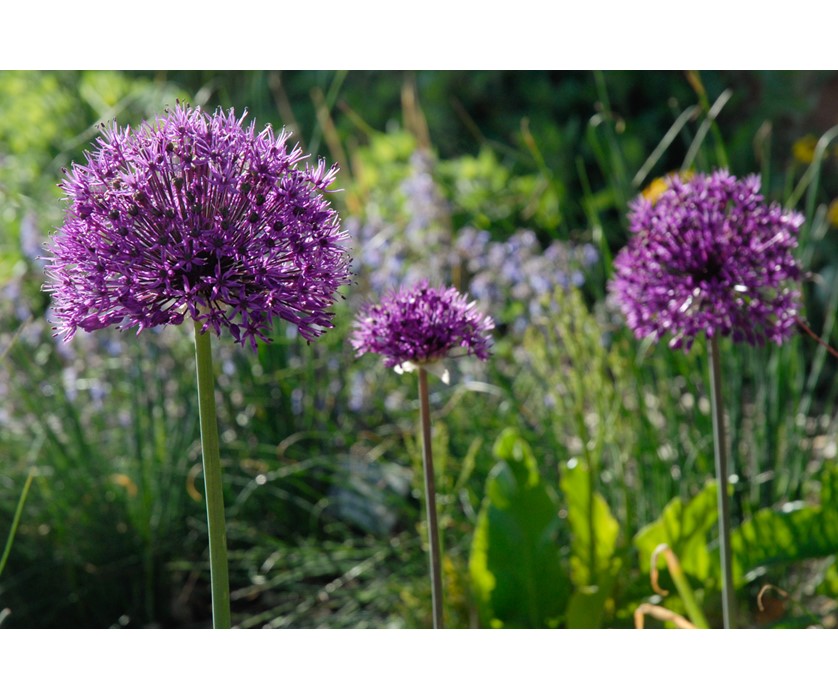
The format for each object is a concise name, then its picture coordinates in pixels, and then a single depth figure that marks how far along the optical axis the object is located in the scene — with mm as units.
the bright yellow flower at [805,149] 5090
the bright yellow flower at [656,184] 2063
